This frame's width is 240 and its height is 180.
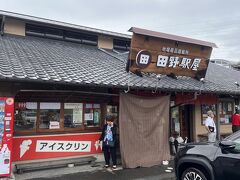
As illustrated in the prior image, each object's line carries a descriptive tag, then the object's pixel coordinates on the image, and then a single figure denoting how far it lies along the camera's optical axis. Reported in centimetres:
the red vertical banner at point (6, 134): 548
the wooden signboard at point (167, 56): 814
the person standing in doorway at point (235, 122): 944
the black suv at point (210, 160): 374
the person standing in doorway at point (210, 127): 774
